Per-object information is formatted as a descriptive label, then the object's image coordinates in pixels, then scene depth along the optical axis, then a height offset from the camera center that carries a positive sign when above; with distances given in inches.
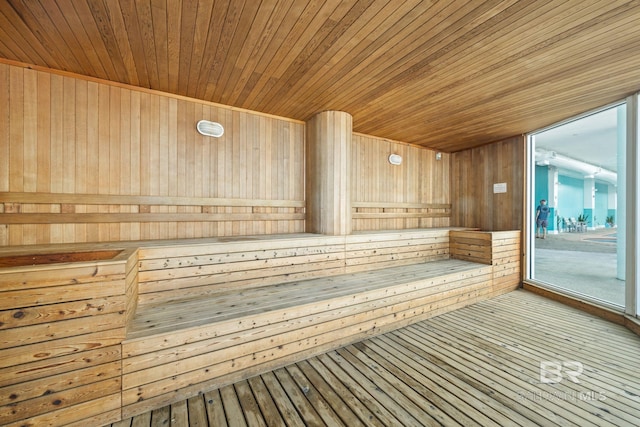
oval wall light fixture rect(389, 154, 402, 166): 196.4 +41.0
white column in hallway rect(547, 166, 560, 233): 391.9 +38.8
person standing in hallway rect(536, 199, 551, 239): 289.2 -7.8
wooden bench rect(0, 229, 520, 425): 58.1 -33.2
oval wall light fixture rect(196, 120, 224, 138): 127.1 +42.7
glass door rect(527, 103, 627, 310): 138.4 +2.9
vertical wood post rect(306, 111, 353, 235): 142.3 +22.6
